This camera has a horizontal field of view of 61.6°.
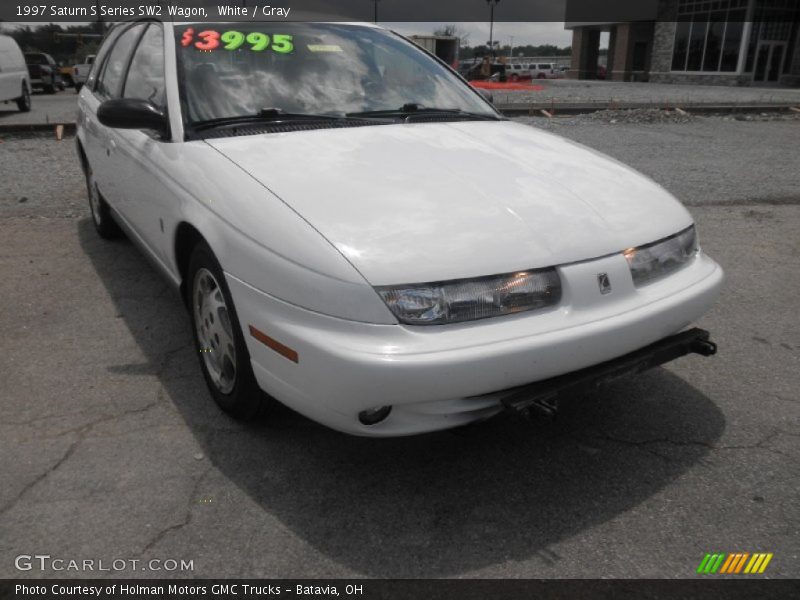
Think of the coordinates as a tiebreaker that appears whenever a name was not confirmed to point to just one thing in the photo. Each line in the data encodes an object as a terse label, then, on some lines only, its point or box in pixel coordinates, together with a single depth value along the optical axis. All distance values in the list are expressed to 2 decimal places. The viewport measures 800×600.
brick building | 33.97
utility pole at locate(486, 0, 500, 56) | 56.17
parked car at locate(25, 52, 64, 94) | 29.22
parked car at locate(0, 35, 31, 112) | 15.84
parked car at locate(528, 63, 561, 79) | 54.06
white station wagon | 2.05
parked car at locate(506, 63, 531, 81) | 47.42
